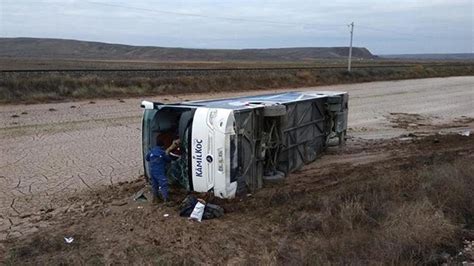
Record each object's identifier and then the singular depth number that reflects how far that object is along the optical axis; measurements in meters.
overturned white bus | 8.51
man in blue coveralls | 8.62
